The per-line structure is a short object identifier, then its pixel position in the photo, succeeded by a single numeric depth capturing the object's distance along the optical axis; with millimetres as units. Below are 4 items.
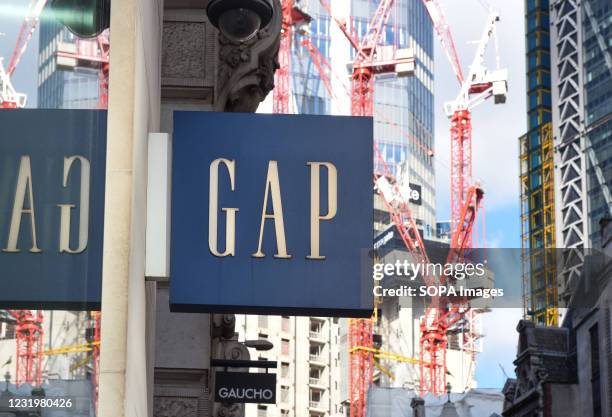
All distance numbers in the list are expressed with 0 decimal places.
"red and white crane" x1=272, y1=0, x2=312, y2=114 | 179250
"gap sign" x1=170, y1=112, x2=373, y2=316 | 11559
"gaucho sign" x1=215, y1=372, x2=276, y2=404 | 22622
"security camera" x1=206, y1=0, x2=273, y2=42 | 13584
